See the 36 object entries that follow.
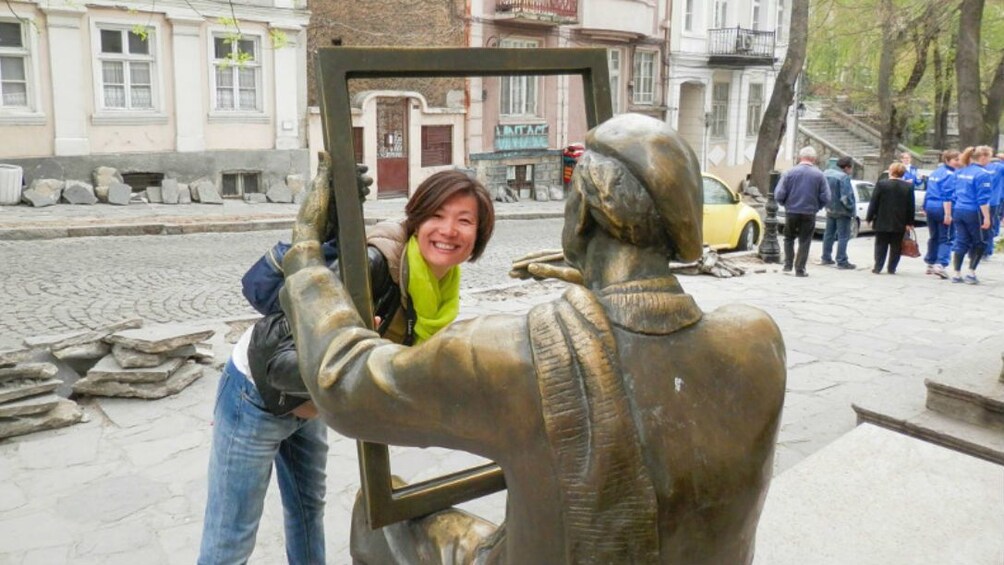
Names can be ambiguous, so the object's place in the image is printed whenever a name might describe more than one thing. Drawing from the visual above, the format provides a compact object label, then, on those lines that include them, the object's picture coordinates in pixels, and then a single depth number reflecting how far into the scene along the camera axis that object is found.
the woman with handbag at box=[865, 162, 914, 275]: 11.34
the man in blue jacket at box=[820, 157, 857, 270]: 11.84
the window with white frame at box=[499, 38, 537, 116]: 21.56
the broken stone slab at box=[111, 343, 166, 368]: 5.58
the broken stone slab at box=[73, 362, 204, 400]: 5.48
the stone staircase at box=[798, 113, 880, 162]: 35.53
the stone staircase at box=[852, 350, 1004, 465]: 4.51
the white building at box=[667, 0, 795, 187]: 26.45
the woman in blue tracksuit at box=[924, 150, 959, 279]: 11.21
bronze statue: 1.48
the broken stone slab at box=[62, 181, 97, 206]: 15.36
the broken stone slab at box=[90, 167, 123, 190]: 15.88
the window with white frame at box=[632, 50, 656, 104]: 25.12
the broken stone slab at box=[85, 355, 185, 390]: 5.49
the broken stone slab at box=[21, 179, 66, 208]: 14.77
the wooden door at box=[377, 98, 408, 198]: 18.83
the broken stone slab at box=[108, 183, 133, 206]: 15.71
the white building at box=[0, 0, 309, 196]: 15.18
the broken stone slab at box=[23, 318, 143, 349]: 5.94
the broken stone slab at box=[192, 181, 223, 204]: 16.84
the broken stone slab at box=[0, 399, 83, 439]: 4.85
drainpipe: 25.56
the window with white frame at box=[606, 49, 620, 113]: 23.89
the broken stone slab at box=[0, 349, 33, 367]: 5.11
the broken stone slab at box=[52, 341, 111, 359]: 5.76
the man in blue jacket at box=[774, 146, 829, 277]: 11.17
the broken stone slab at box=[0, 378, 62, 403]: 4.91
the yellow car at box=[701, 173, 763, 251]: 13.50
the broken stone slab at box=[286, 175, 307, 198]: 18.14
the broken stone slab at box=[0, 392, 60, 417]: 4.85
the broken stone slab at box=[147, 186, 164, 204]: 16.38
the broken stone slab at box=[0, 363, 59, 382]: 5.01
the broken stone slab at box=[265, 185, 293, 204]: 17.78
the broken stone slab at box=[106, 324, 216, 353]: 5.61
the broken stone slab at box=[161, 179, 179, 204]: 16.36
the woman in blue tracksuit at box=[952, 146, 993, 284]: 10.68
